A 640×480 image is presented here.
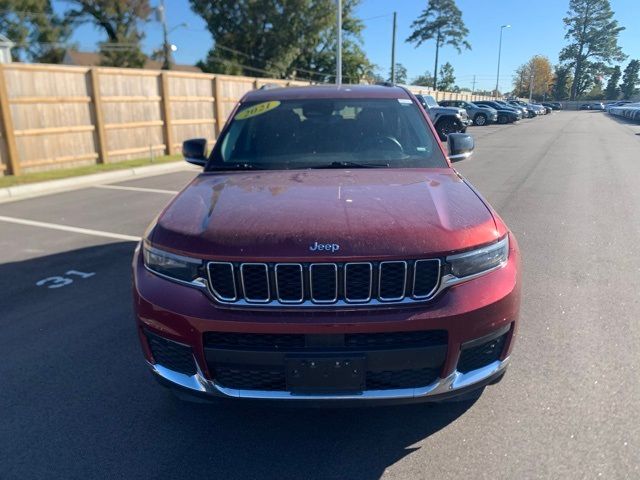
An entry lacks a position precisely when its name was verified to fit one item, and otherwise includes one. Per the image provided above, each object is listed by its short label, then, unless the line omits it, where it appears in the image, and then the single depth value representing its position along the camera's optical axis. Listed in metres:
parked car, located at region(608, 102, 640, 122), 37.28
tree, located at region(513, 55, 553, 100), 110.94
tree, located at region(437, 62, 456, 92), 91.88
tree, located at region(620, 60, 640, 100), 101.38
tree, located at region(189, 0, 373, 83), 39.28
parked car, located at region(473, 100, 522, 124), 36.25
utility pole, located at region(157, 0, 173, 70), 42.47
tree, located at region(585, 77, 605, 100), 103.00
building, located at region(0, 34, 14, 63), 29.31
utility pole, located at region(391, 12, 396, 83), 41.06
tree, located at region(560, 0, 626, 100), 94.12
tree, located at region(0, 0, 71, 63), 43.72
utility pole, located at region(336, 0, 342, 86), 25.36
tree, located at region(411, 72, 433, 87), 104.69
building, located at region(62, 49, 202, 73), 48.54
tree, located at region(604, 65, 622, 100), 100.56
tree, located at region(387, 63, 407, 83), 106.82
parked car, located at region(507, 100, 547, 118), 50.37
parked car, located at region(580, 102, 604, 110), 82.10
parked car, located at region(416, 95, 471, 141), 24.52
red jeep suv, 2.16
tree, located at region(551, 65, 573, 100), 103.38
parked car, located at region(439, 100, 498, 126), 34.16
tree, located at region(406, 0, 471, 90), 75.19
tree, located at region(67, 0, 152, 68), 42.34
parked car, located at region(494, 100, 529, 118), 44.82
